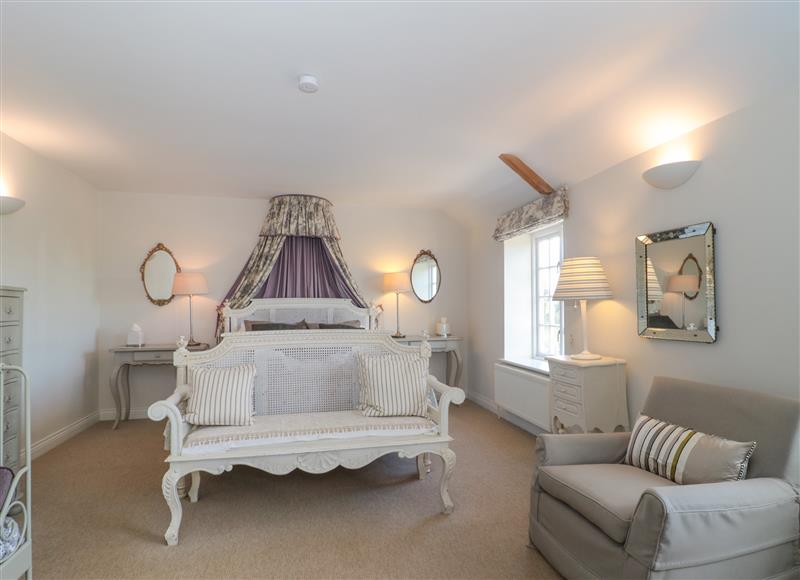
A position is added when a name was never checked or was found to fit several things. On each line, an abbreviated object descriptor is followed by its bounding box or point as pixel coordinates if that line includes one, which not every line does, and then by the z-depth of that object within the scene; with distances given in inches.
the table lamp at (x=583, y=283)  123.9
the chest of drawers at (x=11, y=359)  105.4
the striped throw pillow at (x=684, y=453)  71.3
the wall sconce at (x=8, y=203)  123.6
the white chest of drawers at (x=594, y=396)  117.4
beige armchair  60.6
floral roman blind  146.3
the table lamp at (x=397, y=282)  206.4
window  181.8
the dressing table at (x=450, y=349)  205.0
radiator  145.4
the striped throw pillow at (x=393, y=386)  111.0
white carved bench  93.4
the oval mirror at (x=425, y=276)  222.1
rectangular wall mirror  96.2
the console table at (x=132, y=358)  174.9
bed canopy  192.2
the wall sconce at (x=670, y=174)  98.9
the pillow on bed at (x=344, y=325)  183.0
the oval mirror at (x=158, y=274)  193.0
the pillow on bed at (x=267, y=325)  178.1
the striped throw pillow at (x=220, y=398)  102.6
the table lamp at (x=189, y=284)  183.0
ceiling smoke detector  95.6
